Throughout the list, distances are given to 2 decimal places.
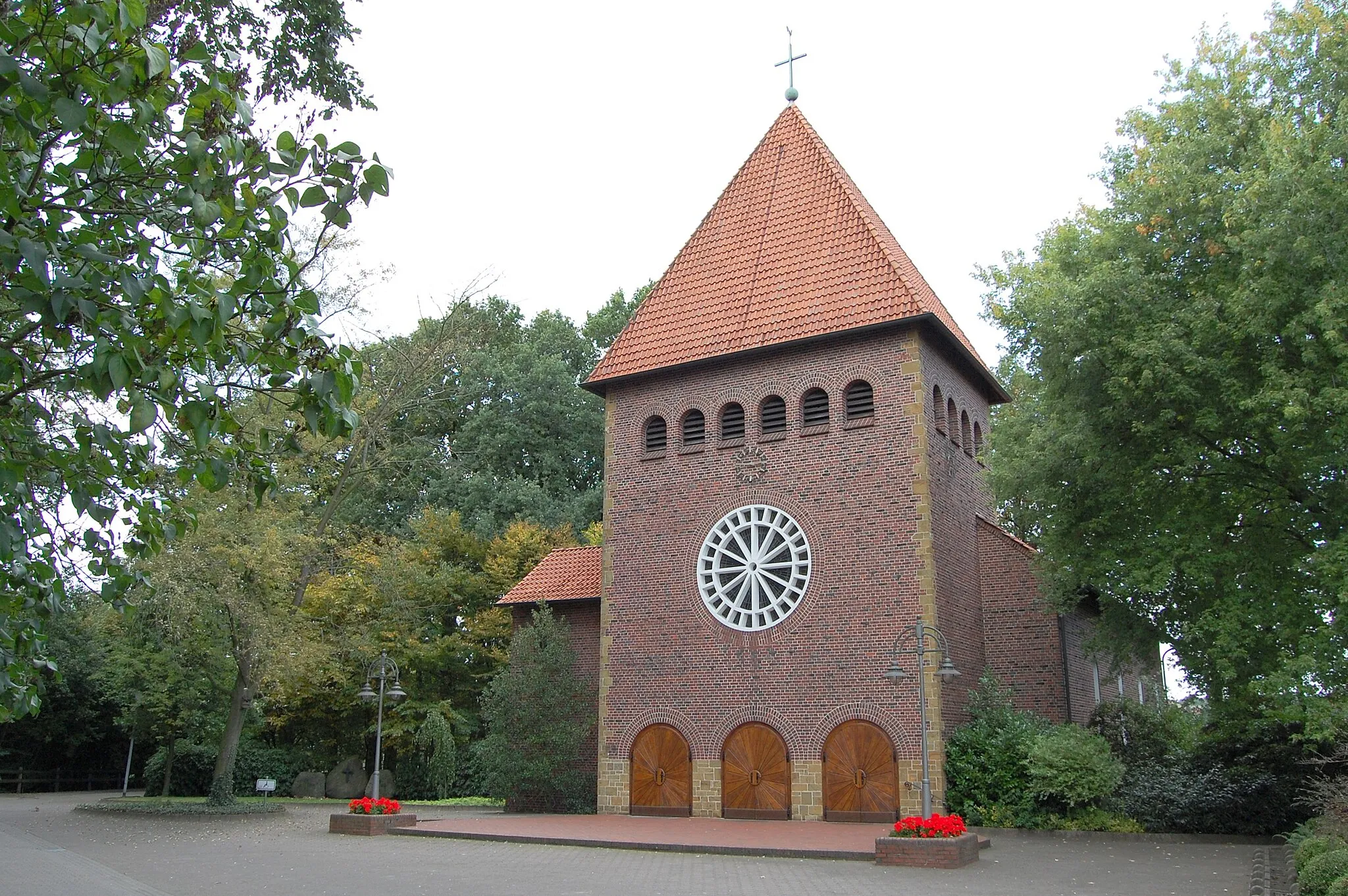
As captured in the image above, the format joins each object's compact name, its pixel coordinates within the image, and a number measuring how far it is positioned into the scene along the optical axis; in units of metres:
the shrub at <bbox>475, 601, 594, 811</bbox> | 20.58
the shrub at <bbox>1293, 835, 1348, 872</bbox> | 9.88
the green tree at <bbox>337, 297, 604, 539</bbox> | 36.78
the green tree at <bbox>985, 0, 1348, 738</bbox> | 14.15
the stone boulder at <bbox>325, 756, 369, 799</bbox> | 30.97
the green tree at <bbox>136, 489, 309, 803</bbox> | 21.27
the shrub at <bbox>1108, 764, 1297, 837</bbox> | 16.14
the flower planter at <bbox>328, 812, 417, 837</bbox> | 17.58
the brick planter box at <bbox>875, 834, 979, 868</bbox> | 13.18
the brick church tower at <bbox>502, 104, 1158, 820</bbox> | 18.19
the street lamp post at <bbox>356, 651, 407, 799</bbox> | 18.61
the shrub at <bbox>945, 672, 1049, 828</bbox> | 16.91
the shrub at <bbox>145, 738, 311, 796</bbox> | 31.56
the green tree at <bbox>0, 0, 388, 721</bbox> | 3.77
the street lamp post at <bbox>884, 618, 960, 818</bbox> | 14.19
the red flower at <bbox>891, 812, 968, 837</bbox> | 13.62
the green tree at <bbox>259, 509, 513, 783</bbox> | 28.94
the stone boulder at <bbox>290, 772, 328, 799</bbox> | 31.47
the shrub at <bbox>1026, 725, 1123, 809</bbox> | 16.16
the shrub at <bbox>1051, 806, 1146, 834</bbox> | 16.27
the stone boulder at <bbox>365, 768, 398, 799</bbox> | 30.01
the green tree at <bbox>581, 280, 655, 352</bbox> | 43.75
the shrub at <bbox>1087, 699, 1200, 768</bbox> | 19.47
